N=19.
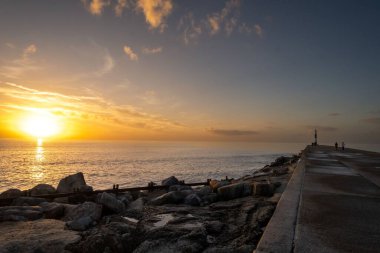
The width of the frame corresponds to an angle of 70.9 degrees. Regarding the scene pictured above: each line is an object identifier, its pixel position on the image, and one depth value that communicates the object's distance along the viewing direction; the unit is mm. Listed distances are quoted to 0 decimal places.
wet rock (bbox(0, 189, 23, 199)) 12898
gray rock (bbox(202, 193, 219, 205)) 9055
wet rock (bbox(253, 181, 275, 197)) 8695
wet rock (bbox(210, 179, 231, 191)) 12281
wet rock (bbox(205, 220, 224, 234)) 5559
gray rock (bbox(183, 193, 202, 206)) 8906
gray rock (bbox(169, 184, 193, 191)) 14966
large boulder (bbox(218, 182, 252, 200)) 9008
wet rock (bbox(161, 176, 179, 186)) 17062
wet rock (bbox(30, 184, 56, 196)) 13903
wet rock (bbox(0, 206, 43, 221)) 7977
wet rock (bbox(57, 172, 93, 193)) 14695
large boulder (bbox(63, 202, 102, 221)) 7973
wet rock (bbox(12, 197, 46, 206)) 10957
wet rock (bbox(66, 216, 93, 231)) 7055
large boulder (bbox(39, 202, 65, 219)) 8789
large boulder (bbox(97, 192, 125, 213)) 8890
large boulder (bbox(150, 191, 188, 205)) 9555
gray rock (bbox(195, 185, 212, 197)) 10364
